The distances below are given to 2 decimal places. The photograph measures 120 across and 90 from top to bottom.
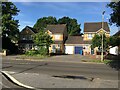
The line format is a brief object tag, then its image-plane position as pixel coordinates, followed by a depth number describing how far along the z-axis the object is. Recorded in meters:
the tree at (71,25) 38.28
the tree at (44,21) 40.46
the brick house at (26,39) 24.40
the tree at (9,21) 17.40
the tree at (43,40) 17.40
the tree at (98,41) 16.55
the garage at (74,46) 23.11
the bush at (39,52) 17.09
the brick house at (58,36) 23.06
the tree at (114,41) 16.18
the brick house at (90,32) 21.93
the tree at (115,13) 6.93
